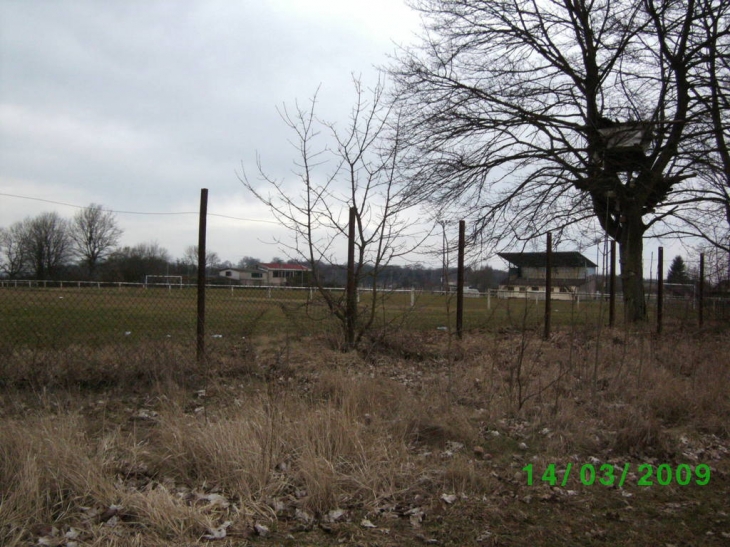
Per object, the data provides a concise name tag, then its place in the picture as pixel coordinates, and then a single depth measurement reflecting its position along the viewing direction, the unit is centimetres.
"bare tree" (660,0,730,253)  1058
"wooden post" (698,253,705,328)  1314
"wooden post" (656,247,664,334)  1172
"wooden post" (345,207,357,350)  708
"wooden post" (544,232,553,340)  908
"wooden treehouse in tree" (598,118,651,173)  1098
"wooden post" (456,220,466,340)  798
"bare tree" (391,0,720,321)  1162
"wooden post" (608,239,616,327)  723
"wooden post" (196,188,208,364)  564
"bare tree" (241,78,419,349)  707
